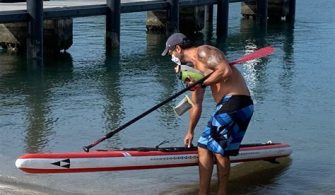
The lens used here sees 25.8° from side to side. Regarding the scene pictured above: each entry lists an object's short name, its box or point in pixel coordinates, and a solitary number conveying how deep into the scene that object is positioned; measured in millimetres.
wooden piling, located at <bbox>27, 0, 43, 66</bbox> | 18652
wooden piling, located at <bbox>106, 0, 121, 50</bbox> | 21828
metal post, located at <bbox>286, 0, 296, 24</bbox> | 33769
